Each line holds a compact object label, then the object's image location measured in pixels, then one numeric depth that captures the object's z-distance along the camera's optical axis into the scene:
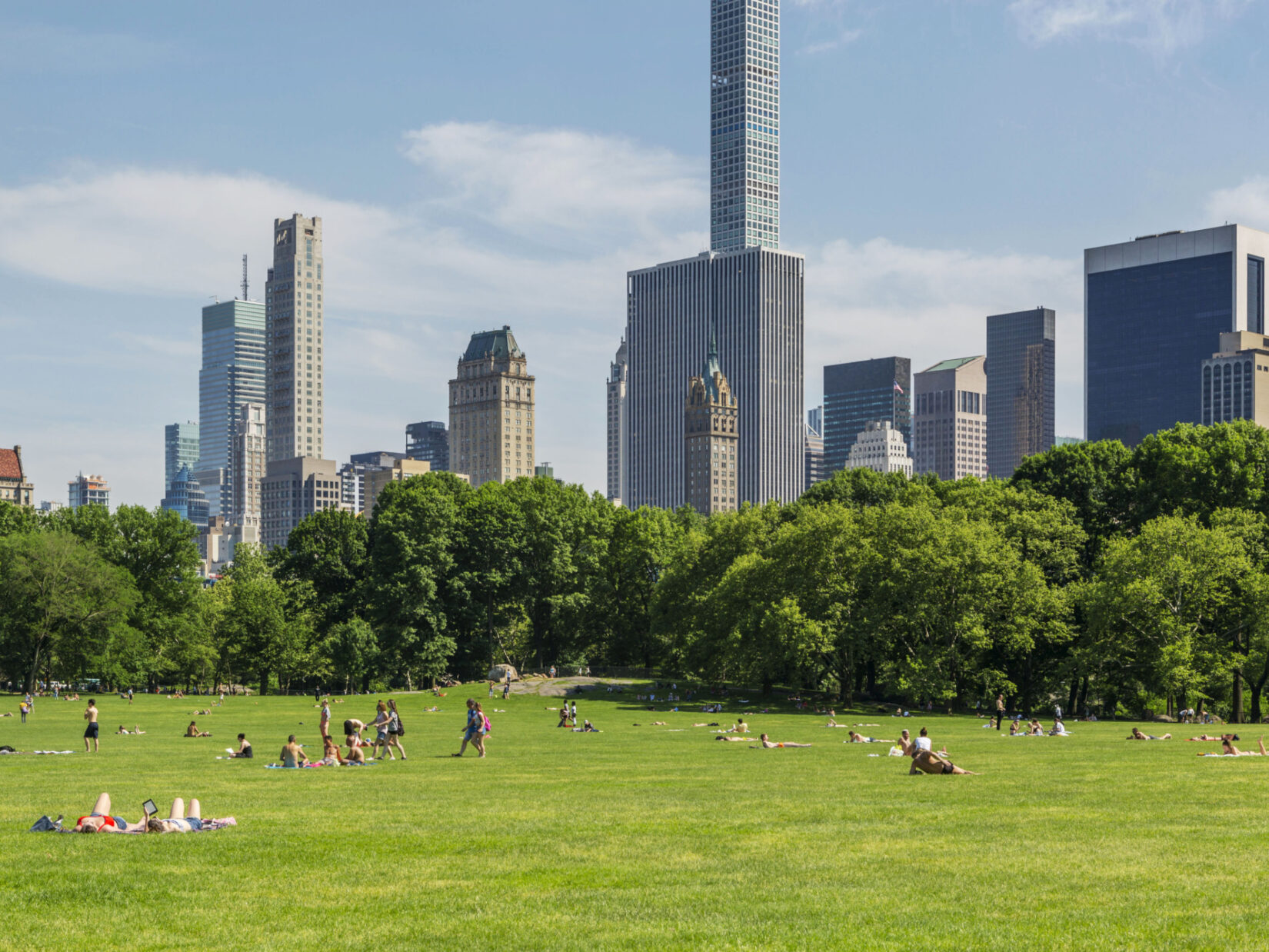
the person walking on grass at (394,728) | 39.06
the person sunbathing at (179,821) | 21.36
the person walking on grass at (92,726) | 42.53
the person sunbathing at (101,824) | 21.48
